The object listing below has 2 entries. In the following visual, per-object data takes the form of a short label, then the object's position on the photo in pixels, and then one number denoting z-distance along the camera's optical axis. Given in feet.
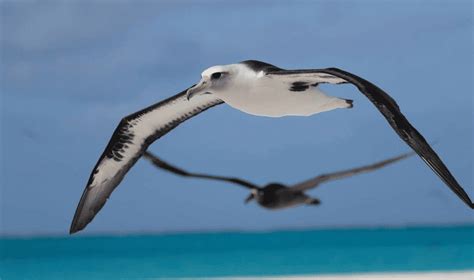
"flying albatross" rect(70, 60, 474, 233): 27.30
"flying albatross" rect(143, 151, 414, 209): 50.93
